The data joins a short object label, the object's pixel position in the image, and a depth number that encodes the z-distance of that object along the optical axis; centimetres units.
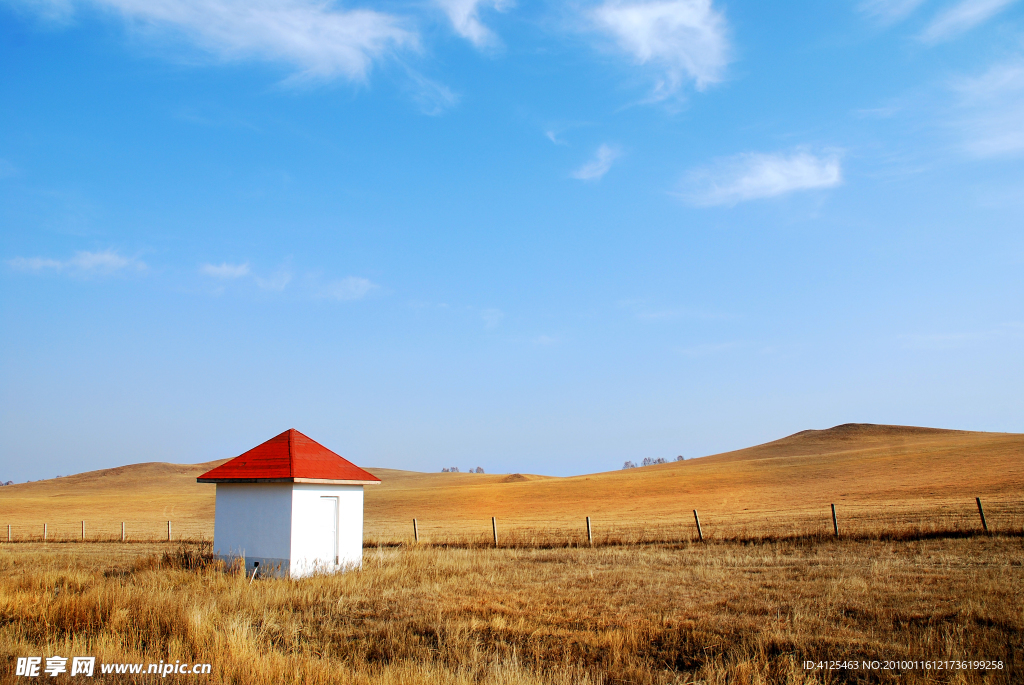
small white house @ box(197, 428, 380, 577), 1750
